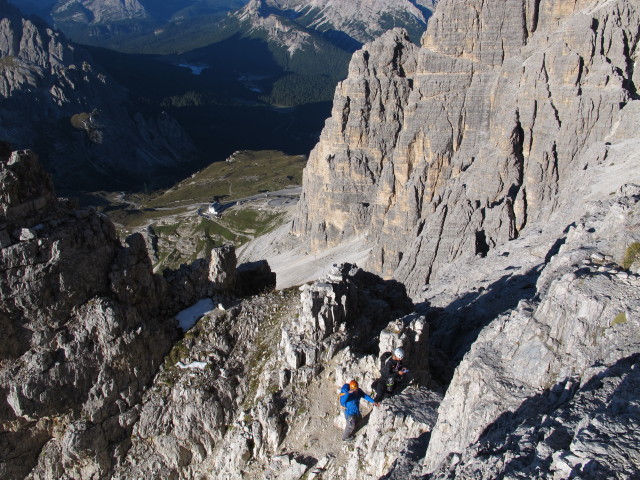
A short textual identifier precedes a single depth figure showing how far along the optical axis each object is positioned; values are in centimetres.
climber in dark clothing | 2331
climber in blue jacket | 2208
